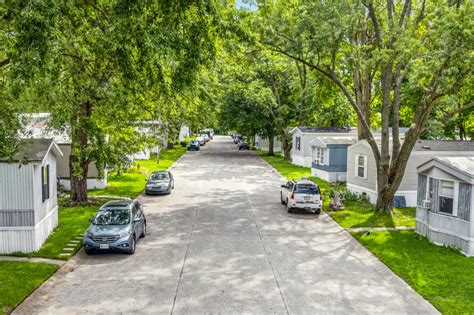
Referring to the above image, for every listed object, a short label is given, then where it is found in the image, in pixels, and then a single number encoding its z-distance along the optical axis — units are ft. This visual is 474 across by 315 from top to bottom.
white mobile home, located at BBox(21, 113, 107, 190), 95.86
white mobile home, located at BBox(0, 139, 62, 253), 50.21
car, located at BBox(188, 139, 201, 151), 218.59
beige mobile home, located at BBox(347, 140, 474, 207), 80.74
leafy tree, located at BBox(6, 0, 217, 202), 32.78
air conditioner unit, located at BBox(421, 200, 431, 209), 57.88
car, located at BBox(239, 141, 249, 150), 228.63
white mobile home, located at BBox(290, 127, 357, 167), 142.92
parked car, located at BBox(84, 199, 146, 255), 50.03
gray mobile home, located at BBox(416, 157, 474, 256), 51.54
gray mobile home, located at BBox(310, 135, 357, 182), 112.16
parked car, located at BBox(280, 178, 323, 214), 73.72
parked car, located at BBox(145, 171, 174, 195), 92.53
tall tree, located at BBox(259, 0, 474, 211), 56.85
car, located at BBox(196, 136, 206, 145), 260.99
